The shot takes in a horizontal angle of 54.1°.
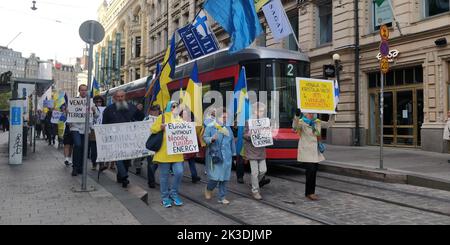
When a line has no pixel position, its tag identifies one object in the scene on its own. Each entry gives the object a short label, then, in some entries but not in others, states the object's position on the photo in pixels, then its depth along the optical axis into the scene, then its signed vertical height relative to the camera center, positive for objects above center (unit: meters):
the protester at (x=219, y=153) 7.60 -0.44
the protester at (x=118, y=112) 8.74 +0.32
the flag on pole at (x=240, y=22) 10.00 +2.46
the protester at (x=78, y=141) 9.86 -0.30
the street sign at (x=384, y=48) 11.68 +2.17
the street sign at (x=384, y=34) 11.73 +2.56
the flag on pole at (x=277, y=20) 13.85 +3.47
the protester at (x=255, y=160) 8.12 -0.58
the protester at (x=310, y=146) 7.99 -0.30
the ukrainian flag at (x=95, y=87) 16.12 +1.64
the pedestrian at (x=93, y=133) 10.74 -0.08
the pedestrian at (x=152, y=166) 9.28 -0.81
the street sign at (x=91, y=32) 7.90 +1.74
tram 11.23 +1.37
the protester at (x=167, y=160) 7.21 -0.52
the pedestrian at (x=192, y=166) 10.00 -0.87
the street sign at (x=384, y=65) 11.56 +1.70
